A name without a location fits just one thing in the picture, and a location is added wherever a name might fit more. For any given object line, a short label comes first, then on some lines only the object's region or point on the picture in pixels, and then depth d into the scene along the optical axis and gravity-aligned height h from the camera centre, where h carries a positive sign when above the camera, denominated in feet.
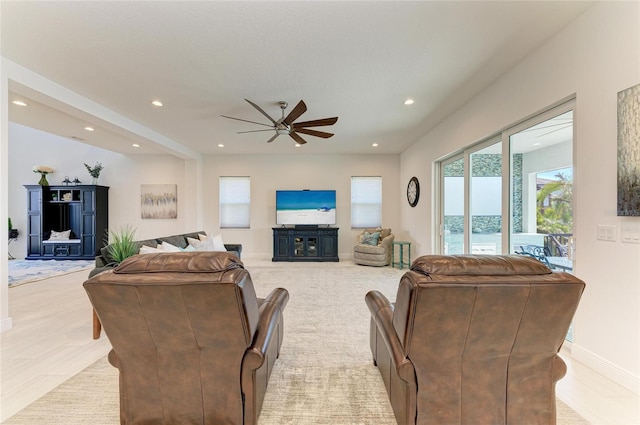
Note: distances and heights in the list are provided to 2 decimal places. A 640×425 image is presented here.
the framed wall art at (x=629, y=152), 5.46 +1.29
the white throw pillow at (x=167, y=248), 10.02 -1.40
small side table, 18.33 -3.16
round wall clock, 18.13 +1.46
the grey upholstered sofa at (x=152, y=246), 8.50 -1.52
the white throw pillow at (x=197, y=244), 12.85 -1.62
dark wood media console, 20.92 -2.59
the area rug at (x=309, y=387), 4.93 -3.89
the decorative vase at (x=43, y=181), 21.04 +2.48
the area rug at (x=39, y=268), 15.07 -3.82
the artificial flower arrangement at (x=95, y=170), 21.33 +3.44
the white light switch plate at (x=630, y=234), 5.57 -0.48
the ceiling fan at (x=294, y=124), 10.00 +3.70
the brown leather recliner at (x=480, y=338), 3.50 -1.83
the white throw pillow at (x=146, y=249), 9.16 -1.34
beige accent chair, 18.65 -2.98
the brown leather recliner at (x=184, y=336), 3.67 -1.92
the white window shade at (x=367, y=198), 22.30 +1.17
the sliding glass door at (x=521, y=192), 7.72 +0.73
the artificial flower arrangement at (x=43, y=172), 21.09 +3.27
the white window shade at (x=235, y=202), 22.52 +0.84
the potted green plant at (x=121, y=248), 8.50 -1.21
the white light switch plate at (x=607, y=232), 6.01 -0.49
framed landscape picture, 22.22 +0.91
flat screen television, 21.57 +0.39
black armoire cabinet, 20.72 -0.75
